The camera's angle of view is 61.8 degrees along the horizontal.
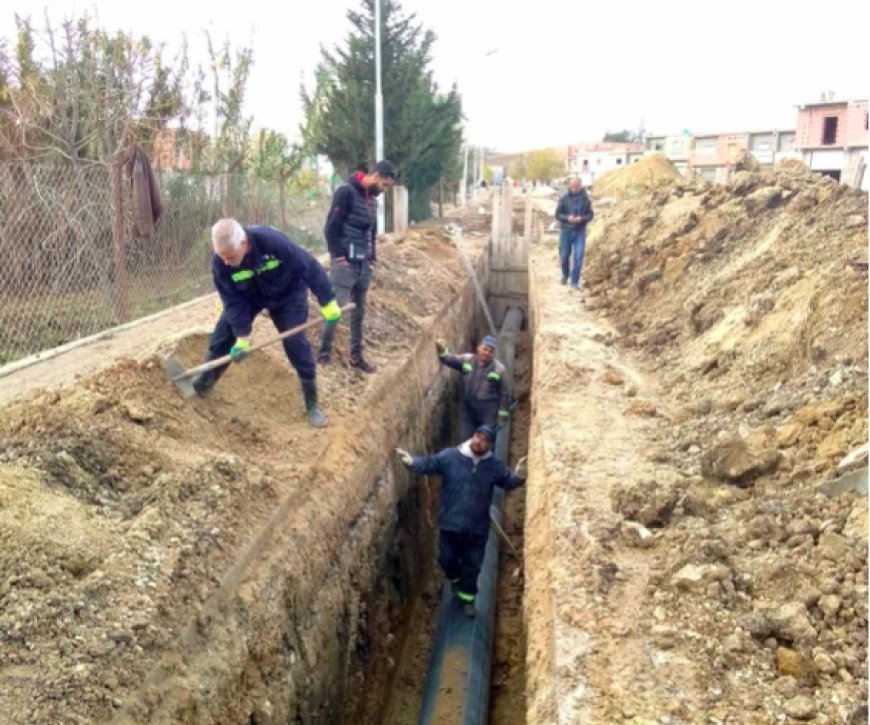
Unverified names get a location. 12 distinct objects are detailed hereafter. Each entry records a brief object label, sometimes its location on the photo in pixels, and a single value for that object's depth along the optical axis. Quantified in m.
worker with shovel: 4.88
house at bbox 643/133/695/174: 49.35
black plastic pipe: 4.86
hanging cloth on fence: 8.43
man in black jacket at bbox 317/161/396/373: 6.26
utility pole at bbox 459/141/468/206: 36.03
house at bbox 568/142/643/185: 73.95
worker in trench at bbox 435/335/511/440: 7.84
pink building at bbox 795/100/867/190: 28.20
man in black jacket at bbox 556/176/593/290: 10.95
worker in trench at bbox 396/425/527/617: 5.77
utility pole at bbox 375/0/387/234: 16.03
